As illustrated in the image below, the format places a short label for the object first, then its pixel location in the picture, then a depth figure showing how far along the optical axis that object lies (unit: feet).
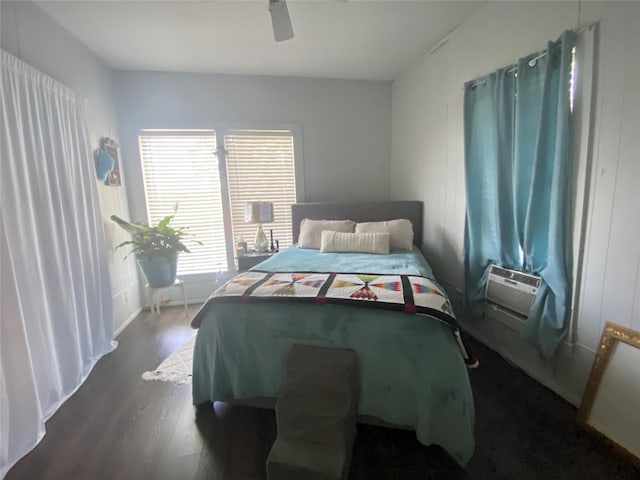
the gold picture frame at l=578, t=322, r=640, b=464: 4.55
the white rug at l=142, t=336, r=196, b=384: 7.02
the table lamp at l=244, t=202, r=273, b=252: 10.90
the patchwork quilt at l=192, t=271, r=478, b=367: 4.79
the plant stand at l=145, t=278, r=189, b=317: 10.21
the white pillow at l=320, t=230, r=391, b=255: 8.93
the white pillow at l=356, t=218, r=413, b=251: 9.47
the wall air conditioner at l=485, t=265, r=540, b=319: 6.31
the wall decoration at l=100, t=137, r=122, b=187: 9.29
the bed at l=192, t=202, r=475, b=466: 4.50
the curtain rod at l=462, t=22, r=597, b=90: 4.98
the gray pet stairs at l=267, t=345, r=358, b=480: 3.94
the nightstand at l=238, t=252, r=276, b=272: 10.64
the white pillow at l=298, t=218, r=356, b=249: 10.03
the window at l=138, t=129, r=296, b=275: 11.09
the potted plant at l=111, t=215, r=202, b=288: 9.48
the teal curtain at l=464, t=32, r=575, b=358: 5.49
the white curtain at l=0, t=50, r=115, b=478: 5.04
